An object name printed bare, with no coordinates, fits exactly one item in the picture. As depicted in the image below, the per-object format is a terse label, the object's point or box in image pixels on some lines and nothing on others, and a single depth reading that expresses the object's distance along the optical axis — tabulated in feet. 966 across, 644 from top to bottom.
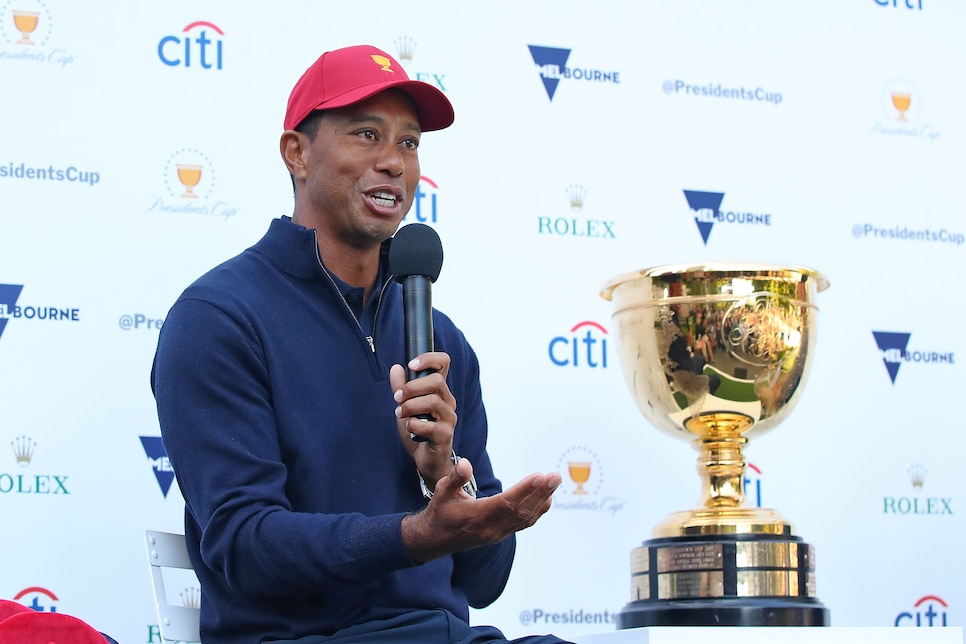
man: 11.84
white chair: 13.42
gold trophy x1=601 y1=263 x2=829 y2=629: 15.98
